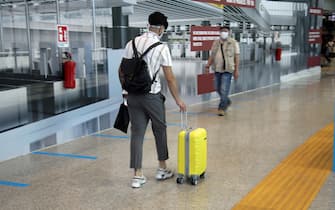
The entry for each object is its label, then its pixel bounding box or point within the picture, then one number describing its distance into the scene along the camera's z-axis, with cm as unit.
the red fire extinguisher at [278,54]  1455
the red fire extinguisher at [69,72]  729
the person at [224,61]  733
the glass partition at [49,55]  719
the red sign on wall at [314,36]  1625
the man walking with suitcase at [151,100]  370
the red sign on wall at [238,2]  965
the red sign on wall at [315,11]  1598
